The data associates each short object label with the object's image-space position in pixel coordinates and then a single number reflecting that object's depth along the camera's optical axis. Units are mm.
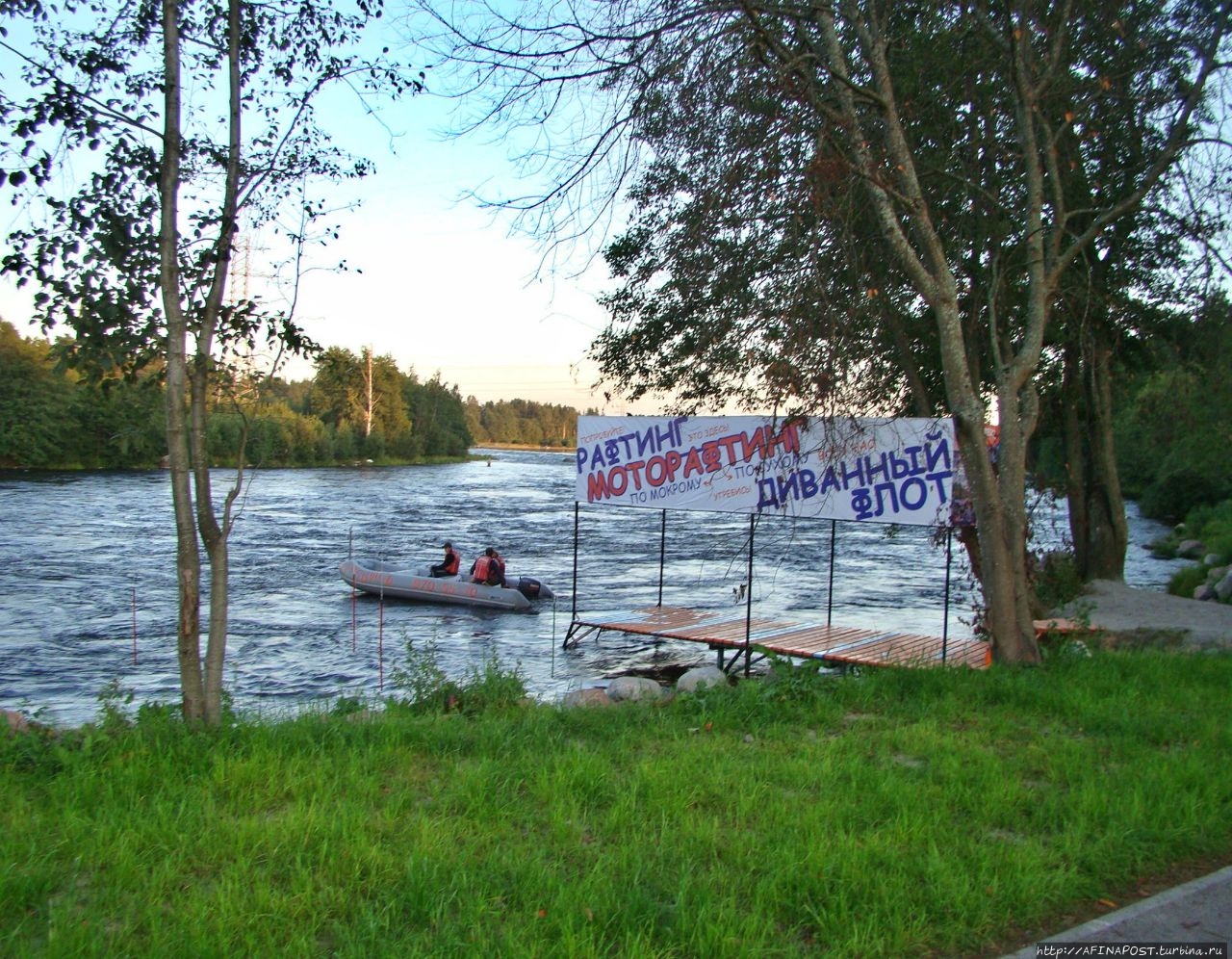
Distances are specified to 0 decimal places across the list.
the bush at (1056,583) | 17047
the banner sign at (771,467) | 10188
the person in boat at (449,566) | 23031
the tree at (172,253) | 5438
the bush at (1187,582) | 23266
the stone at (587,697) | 9531
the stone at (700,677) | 10775
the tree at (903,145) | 7695
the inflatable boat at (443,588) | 21781
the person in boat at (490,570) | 22062
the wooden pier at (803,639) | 11984
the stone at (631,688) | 9562
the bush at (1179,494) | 40656
